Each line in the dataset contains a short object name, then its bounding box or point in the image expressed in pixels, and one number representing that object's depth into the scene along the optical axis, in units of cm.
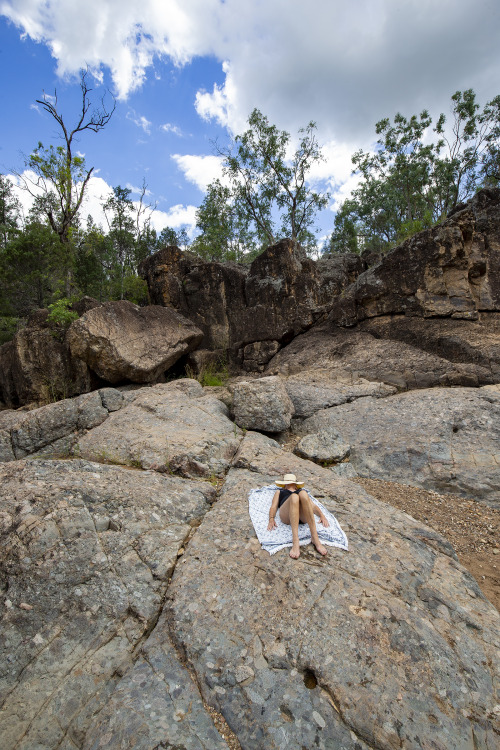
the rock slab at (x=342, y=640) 187
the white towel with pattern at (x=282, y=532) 296
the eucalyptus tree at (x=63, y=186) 1216
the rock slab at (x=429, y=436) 459
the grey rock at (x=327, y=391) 670
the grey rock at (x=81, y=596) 194
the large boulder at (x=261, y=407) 588
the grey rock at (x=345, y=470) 499
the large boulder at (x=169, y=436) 468
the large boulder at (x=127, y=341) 823
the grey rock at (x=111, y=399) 650
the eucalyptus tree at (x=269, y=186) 1886
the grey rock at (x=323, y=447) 521
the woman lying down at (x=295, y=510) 291
